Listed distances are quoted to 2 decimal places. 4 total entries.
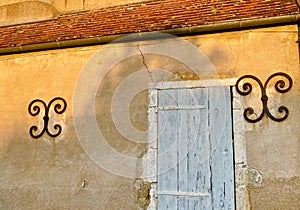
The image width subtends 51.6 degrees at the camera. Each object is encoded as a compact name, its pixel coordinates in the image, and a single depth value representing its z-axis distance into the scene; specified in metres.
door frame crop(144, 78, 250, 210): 3.45
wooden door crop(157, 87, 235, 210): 3.53
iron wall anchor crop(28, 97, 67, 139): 4.23
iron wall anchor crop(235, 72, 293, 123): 3.47
